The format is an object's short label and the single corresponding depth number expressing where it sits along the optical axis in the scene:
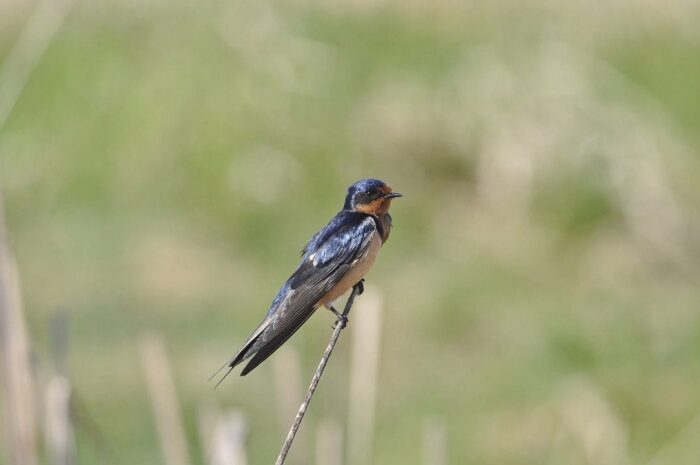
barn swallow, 3.64
